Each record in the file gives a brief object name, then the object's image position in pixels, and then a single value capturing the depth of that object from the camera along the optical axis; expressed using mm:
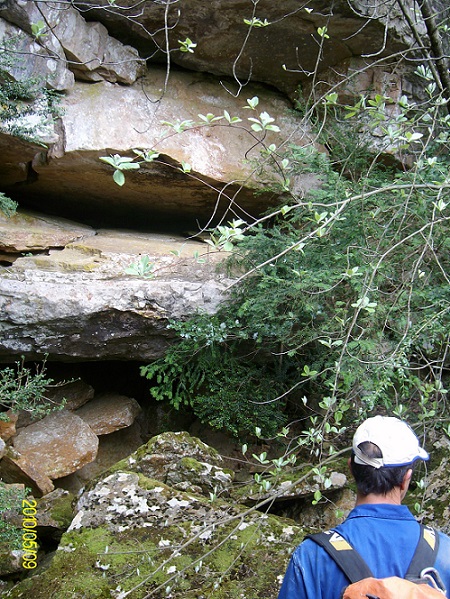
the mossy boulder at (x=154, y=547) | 3039
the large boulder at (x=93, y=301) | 4797
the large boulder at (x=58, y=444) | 5109
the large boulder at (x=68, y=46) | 4910
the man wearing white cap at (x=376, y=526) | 1517
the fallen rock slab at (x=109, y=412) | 5602
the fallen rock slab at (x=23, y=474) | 4824
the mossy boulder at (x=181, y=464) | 3984
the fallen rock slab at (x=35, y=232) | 5215
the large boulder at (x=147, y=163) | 5457
